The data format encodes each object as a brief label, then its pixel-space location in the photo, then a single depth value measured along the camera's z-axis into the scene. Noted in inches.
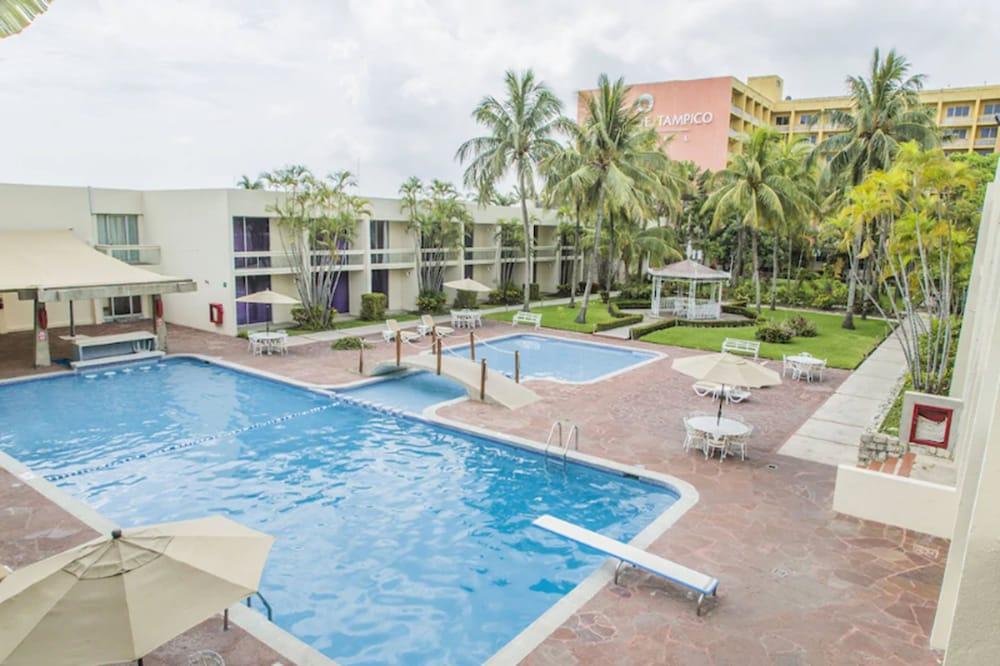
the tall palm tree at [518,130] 1214.9
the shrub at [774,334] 1070.4
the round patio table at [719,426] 536.4
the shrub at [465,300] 1408.7
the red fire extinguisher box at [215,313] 1049.5
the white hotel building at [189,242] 1007.0
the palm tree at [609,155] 1157.7
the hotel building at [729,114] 2452.0
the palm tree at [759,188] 1268.5
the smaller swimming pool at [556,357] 875.4
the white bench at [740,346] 920.9
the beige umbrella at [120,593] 207.5
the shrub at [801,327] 1133.1
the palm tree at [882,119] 1107.3
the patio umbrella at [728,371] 540.4
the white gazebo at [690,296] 1299.2
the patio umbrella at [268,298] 945.5
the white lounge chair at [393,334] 1016.2
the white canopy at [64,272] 788.6
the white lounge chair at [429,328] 1096.8
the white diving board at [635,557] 325.4
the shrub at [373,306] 1212.5
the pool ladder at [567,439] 543.5
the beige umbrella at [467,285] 1245.3
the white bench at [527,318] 1181.3
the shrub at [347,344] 964.0
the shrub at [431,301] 1300.4
